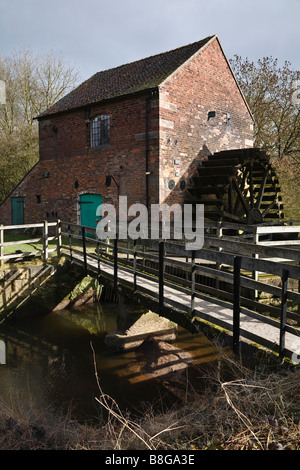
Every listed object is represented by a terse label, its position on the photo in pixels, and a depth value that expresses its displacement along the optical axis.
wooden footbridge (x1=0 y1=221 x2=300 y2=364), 3.96
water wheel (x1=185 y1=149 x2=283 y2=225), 12.20
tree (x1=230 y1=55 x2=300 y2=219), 21.09
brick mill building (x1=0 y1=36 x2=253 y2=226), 12.38
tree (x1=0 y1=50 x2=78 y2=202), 22.84
